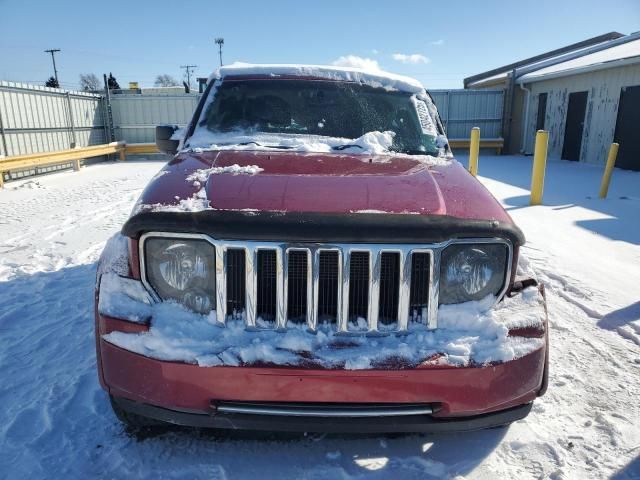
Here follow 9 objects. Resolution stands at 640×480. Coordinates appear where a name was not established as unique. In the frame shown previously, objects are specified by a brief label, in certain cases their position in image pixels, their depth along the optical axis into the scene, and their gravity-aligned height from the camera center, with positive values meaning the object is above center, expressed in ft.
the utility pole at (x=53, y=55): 183.32 +24.50
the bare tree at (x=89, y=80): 202.39 +16.98
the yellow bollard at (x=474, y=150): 37.17 -2.43
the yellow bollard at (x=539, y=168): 26.25 -2.70
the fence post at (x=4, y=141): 38.37 -1.71
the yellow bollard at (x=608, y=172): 27.94 -3.10
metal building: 43.16 +1.62
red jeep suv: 5.72 -2.45
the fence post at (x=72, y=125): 50.19 -0.59
